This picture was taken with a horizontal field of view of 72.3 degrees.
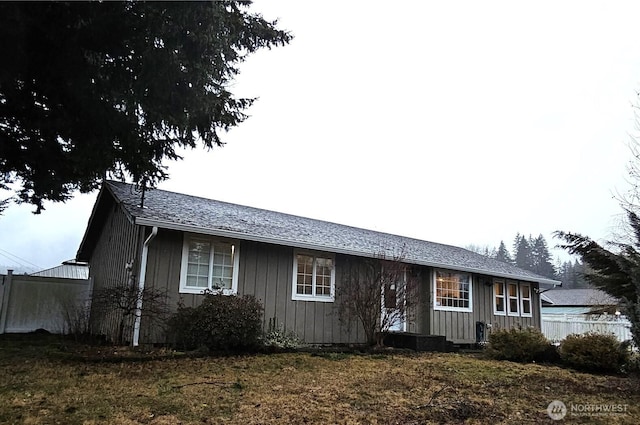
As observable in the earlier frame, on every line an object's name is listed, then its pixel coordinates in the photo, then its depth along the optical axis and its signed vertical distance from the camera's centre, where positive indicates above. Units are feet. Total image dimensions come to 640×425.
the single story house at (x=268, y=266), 29.76 +2.93
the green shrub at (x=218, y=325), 27.09 -1.58
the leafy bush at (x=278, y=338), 29.97 -2.59
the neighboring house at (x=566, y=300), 110.93 +2.79
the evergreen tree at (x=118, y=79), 14.78 +7.99
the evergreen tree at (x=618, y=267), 19.70 +2.24
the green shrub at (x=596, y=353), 26.66 -2.55
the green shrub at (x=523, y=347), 31.09 -2.64
